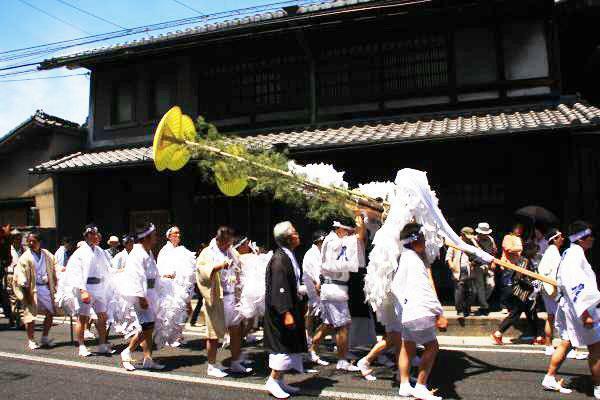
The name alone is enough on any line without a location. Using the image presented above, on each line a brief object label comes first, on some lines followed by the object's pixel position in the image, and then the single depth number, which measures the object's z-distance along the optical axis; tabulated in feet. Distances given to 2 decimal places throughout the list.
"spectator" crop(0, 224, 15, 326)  39.65
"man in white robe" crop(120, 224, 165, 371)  23.45
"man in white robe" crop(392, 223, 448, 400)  17.71
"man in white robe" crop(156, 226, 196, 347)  27.43
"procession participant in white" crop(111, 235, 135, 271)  32.55
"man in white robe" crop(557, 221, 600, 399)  17.38
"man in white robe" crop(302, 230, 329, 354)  26.13
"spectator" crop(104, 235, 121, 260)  39.68
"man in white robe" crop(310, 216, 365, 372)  22.81
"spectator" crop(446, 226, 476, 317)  31.55
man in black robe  19.19
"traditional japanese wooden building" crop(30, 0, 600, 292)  35.73
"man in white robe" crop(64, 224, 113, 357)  27.66
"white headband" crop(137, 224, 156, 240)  24.49
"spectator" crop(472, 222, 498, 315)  32.14
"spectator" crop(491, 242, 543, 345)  26.58
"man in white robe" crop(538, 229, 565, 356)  21.66
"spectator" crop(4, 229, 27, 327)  40.01
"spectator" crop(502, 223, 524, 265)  28.63
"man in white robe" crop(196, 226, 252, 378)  22.70
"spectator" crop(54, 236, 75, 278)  40.65
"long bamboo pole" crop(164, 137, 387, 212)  22.63
